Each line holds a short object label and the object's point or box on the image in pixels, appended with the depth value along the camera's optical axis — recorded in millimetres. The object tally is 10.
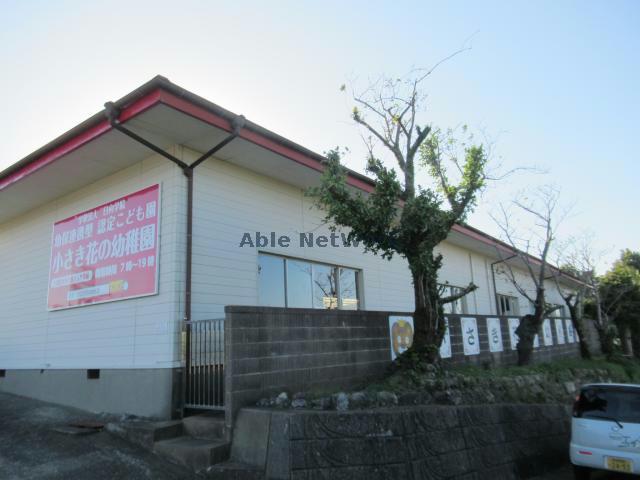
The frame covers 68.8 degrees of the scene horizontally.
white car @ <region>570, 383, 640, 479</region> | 6297
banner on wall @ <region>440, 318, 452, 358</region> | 10016
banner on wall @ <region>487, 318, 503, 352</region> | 12141
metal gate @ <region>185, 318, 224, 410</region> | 6523
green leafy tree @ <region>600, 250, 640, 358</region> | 23375
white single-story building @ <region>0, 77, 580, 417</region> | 7449
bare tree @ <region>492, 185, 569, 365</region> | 12695
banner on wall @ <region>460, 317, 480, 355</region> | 10922
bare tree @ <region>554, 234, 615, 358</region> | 16953
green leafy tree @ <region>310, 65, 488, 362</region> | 7453
